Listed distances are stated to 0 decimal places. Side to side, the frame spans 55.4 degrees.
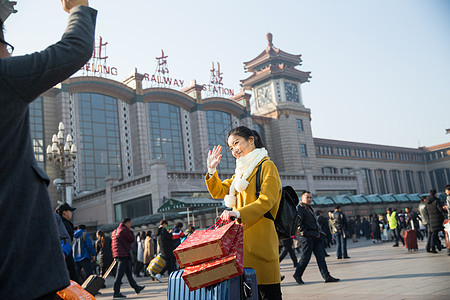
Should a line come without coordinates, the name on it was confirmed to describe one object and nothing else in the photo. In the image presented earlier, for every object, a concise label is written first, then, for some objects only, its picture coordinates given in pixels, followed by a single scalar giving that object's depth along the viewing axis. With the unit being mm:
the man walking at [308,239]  7637
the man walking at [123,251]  9586
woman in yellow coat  3393
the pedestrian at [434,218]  11383
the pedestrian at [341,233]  13125
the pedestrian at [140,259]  16953
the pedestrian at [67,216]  7305
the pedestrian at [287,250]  11467
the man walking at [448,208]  10359
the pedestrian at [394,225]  17266
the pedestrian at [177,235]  14212
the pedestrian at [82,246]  10156
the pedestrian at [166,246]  13258
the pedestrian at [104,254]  13352
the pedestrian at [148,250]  16031
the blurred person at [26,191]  1483
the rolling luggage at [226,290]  2990
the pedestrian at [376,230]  22578
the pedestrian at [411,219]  16906
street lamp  18688
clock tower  52031
